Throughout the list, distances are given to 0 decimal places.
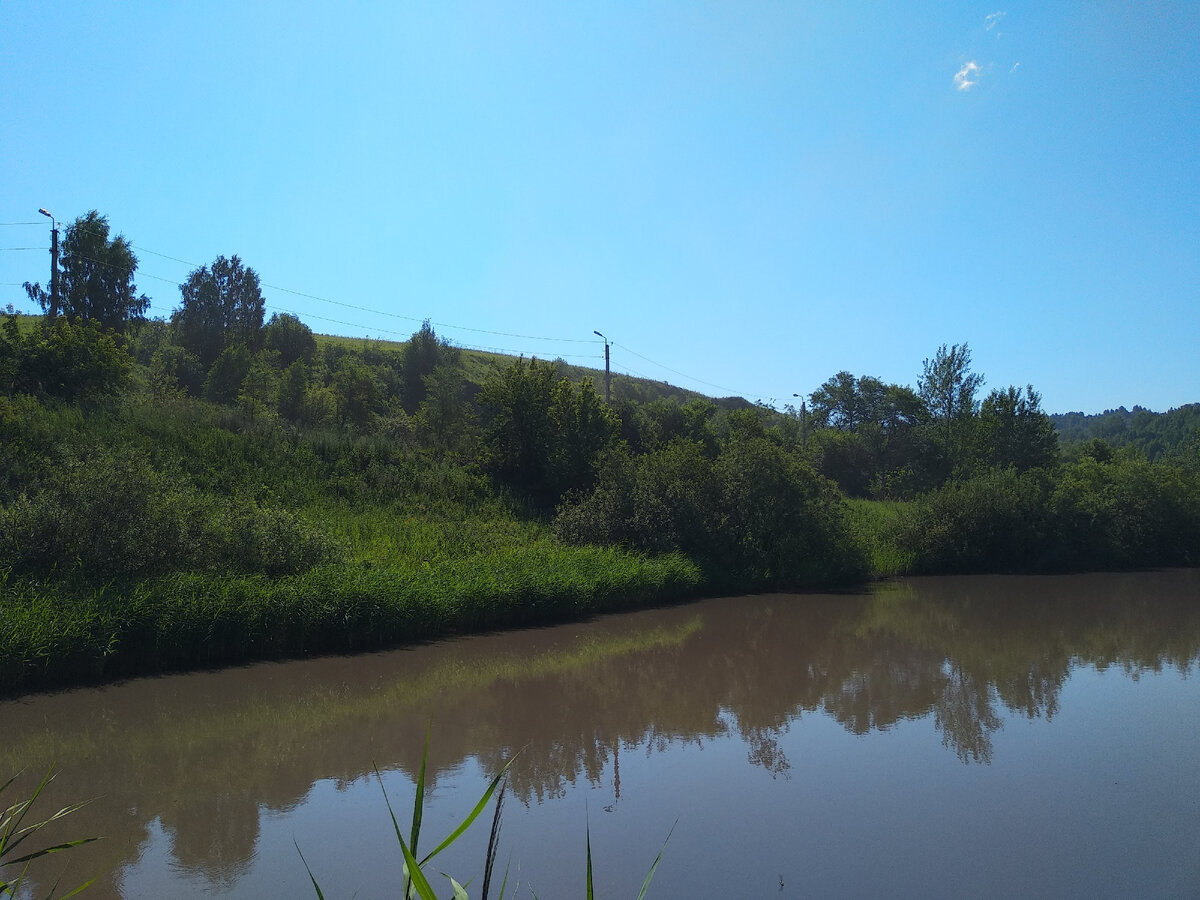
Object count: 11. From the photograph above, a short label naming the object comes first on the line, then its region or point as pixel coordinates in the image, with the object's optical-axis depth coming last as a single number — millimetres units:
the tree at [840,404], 55031
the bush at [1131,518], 28266
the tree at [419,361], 44594
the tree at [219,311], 43688
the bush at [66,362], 21078
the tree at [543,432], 26453
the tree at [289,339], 45375
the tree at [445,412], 28953
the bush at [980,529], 26969
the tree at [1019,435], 36344
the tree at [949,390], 40594
